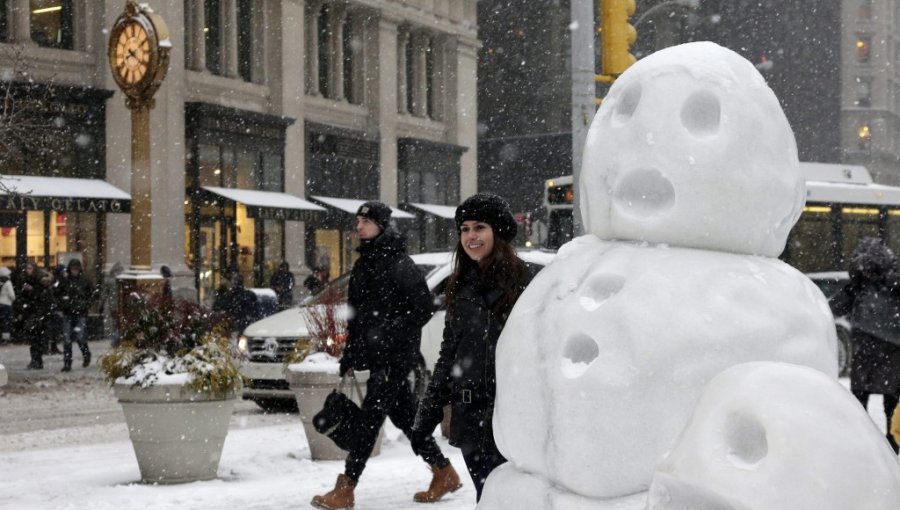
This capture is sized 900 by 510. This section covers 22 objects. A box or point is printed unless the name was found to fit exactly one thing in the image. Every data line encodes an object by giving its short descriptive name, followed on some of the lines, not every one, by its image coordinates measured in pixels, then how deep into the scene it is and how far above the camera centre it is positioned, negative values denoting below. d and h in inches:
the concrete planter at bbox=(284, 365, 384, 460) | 381.7 -47.6
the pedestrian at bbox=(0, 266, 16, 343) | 892.0 -38.4
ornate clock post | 685.3 +96.8
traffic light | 486.6 +84.3
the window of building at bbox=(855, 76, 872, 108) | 3120.1 +386.5
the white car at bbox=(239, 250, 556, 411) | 504.7 -41.5
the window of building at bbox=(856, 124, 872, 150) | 3053.6 +264.9
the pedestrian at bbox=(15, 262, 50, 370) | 779.4 -41.8
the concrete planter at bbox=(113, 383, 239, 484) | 332.8 -50.3
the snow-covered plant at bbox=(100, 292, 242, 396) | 334.0 -29.1
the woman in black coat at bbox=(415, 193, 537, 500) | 218.2 -14.1
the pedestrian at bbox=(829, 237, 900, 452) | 377.4 -25.7
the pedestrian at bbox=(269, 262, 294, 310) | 1080.2 -36.4
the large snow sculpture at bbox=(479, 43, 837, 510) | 142.7 -6.1
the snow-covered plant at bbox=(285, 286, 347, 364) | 390.0 -29.0
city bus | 770.2 +17.1
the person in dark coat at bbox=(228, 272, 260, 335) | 745.6 -38.3
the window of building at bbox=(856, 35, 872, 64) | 3142.2 +503.3
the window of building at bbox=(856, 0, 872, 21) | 3149.6 +600.9
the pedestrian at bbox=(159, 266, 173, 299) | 901.8 -19.2
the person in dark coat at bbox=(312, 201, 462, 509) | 308.7 -21.6
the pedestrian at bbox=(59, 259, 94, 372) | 784.3 -37.2
